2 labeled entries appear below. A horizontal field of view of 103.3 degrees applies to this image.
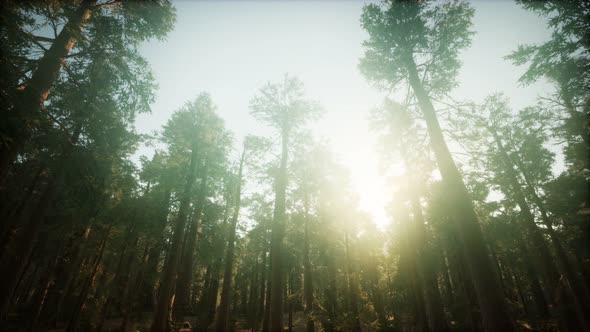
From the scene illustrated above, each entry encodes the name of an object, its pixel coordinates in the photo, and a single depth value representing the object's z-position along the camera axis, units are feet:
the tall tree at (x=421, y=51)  24.62
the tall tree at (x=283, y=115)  44.68
